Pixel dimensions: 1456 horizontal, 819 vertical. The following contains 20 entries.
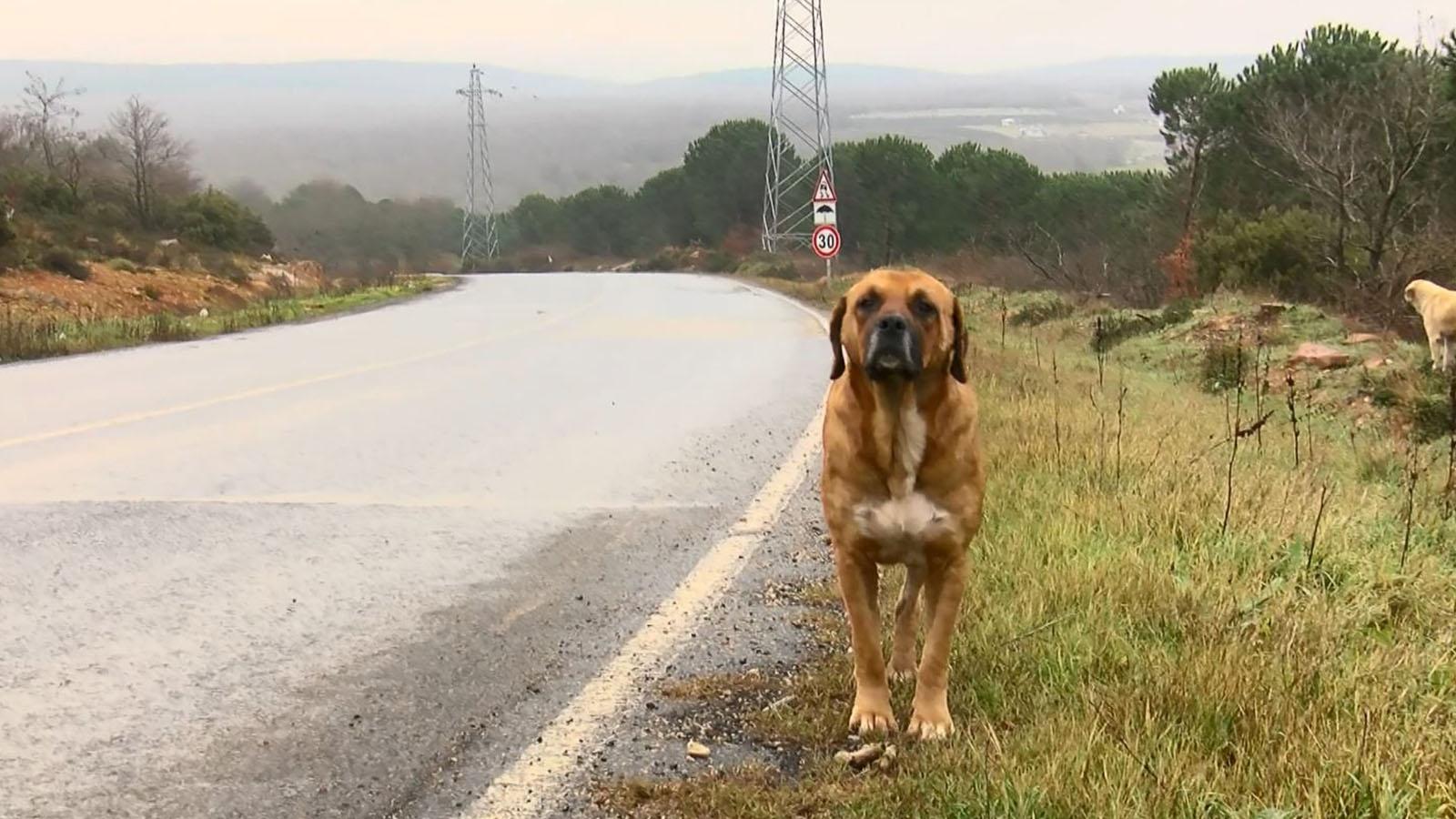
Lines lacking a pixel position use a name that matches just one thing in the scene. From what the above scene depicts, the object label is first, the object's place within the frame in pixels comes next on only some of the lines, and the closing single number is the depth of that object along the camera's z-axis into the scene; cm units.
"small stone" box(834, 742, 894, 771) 341
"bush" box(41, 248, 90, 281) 2653
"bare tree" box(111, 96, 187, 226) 3750
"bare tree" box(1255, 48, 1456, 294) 2067
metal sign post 2881
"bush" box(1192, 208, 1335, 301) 2172
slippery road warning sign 2887
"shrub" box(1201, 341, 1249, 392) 1301
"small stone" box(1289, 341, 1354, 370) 1298
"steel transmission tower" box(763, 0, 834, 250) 4169
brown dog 368
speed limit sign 2873
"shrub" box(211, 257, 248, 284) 3275
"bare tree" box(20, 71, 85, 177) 3709
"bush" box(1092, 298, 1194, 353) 1784
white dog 1191
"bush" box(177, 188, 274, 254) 3728
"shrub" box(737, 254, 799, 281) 4378
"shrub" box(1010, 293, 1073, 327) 2162
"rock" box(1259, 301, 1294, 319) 1634
